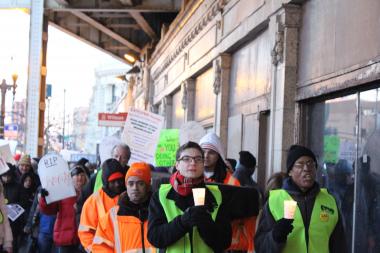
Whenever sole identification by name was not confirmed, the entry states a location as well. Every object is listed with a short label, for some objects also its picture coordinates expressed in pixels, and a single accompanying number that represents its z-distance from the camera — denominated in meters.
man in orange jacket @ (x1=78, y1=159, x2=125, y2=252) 6.19
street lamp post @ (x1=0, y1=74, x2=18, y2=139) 24.91
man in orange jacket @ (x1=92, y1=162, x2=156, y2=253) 5.13
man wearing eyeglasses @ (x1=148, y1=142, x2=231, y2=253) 4.14
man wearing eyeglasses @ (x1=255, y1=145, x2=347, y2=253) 4.61
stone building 7.24
